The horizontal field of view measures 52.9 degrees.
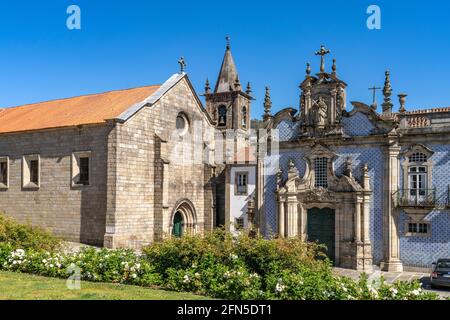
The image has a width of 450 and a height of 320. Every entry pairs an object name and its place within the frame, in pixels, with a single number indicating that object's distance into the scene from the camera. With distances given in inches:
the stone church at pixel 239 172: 836.0
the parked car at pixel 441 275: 673.0
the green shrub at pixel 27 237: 692.1
